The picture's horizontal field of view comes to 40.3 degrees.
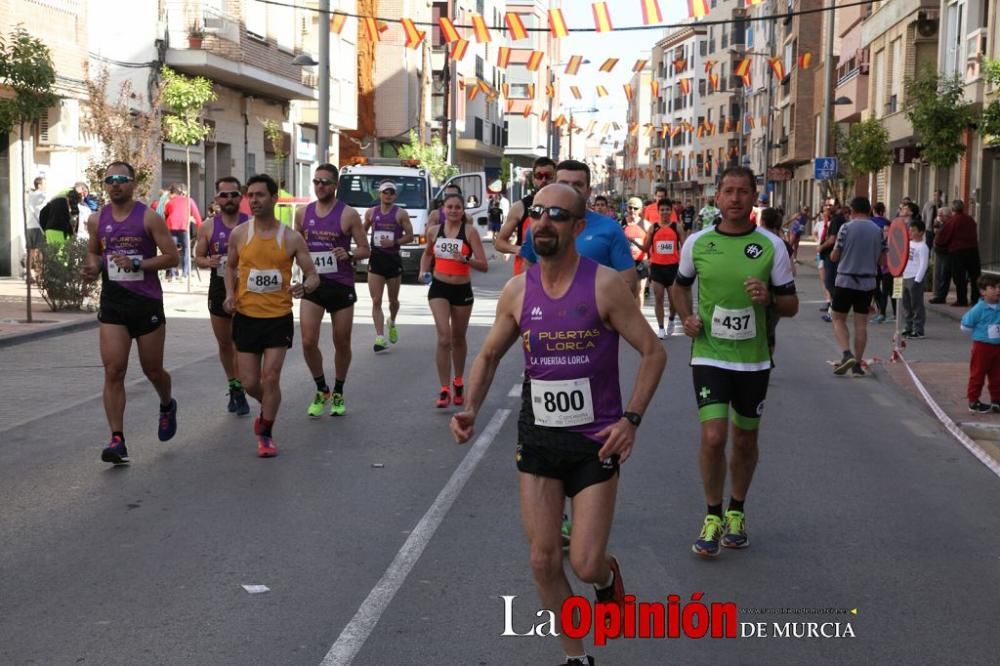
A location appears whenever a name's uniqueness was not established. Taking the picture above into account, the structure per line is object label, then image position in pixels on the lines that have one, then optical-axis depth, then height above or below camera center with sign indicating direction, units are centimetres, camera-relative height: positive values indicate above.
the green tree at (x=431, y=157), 5250 +161
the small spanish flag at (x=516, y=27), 2394 +302
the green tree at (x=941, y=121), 2605 +157
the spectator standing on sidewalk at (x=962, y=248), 2359 -77
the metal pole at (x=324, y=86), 2953 +240
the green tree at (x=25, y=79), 1753 +148
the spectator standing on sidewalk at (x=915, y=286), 1778 -111
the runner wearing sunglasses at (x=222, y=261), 1098 -53
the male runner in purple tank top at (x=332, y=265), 1088 -55
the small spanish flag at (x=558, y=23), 2364 +304
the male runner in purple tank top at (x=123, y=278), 863 -53
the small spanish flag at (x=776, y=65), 4550 +457
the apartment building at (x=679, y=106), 11369 +848
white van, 2948 +16
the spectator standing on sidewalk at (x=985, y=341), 1140 -115
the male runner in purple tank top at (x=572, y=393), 459 -67
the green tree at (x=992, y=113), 2057 +138
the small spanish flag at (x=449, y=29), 2692 +335
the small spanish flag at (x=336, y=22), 4409 +573
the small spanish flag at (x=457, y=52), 3736 +406
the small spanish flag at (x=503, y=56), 3550 +380
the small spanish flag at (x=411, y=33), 2839 +345
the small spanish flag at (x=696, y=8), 2011 +284
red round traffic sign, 1517 -50
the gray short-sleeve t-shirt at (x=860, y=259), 1412 -59
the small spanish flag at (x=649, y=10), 2036 +284
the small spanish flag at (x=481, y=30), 2492 +312
